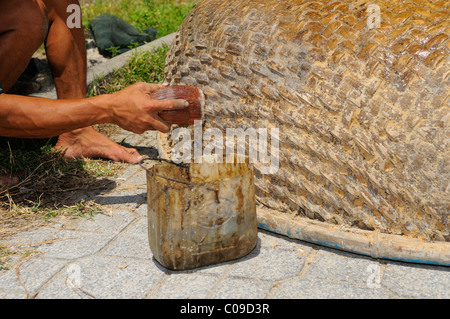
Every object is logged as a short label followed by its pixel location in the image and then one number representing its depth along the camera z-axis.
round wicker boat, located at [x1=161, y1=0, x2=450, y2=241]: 2.42
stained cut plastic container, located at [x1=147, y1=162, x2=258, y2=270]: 2.37
